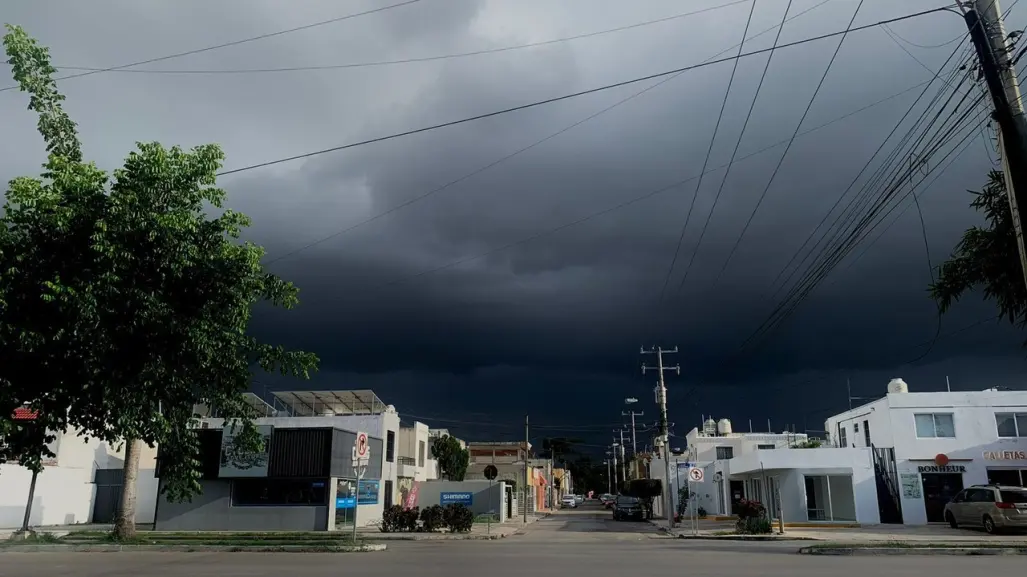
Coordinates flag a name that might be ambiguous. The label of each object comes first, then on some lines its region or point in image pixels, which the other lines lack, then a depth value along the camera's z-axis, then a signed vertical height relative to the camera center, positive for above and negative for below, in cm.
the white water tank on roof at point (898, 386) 4241 +500
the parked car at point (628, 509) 5262 -201
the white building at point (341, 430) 3425 +233
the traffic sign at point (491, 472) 4747 +53
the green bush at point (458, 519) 3203 -160
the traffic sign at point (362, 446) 2174 +101
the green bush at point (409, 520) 3181 -159
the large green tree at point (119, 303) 809 +198
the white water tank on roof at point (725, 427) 6731 +454
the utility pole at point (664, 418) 3946 +337
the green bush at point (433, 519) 3219 -159
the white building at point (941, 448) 3731 +142
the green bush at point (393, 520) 3203 -160
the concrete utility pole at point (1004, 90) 866 +447
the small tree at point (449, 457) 5566 +173
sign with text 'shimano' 4519 -103
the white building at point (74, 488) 3694 -21
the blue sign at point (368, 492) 3809 -52
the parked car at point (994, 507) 2853 -117
